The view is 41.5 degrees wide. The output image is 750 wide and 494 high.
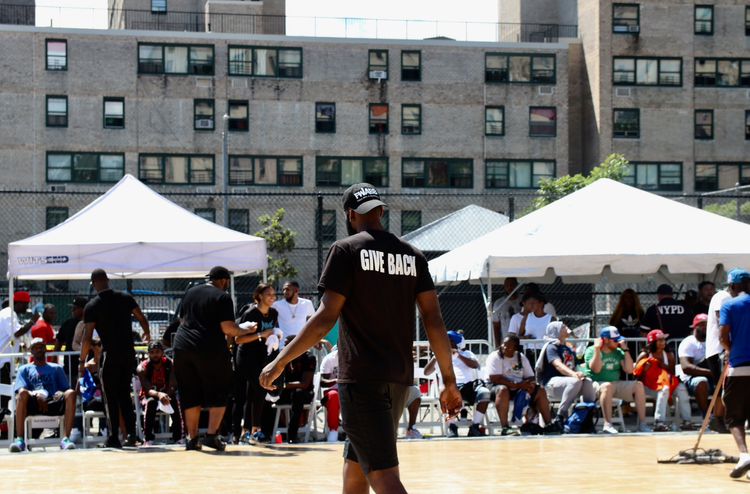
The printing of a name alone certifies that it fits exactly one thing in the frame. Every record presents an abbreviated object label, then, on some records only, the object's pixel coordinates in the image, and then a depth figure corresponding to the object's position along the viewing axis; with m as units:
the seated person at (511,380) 11.88
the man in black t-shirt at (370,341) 4.71
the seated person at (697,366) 12.45
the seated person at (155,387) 11.08
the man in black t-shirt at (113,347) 10.60
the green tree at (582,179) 41.12
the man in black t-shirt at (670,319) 13.50
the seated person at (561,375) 11.98
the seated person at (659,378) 12.39
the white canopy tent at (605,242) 12.80
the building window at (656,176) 47.47
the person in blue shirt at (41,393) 10.78
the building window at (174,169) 44.53
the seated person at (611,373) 12.03
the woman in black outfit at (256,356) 11.02
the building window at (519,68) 47.00
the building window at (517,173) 46.88
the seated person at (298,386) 11.33
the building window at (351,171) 46.12
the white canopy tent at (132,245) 12.00
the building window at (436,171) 46.66
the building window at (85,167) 44.00
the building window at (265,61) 45.44
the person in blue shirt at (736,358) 8.52
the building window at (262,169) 45.40
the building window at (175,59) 44.59
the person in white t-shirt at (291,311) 12.59
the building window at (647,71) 48.03
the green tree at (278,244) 38.30
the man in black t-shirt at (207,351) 9.98
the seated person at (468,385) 11.92
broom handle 8.53
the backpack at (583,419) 11.96
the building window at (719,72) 48.44
